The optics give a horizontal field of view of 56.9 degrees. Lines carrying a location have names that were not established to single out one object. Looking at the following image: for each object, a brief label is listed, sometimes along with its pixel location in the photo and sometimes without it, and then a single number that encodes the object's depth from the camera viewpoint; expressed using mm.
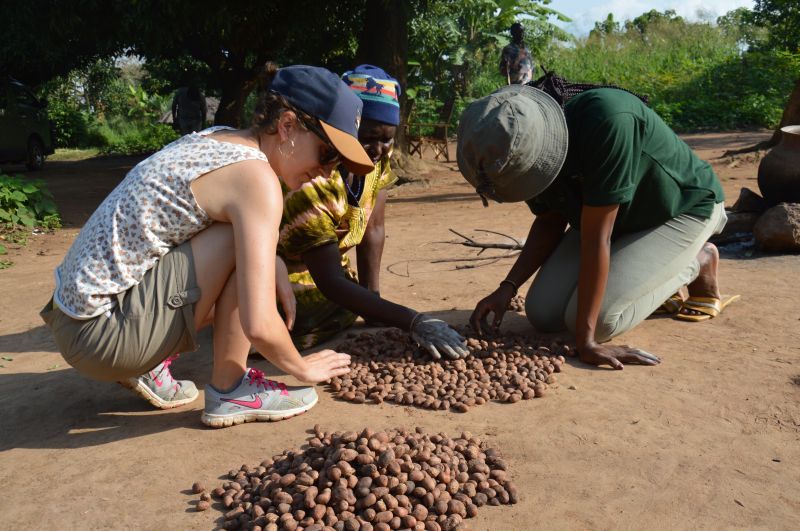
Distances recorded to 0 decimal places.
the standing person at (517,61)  8492
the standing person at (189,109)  14289
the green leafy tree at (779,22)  14516
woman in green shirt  2654
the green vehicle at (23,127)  12367
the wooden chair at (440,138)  12469
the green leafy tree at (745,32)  19520
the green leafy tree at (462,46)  16328
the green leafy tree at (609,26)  27828
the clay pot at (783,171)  5059
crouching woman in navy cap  2213
